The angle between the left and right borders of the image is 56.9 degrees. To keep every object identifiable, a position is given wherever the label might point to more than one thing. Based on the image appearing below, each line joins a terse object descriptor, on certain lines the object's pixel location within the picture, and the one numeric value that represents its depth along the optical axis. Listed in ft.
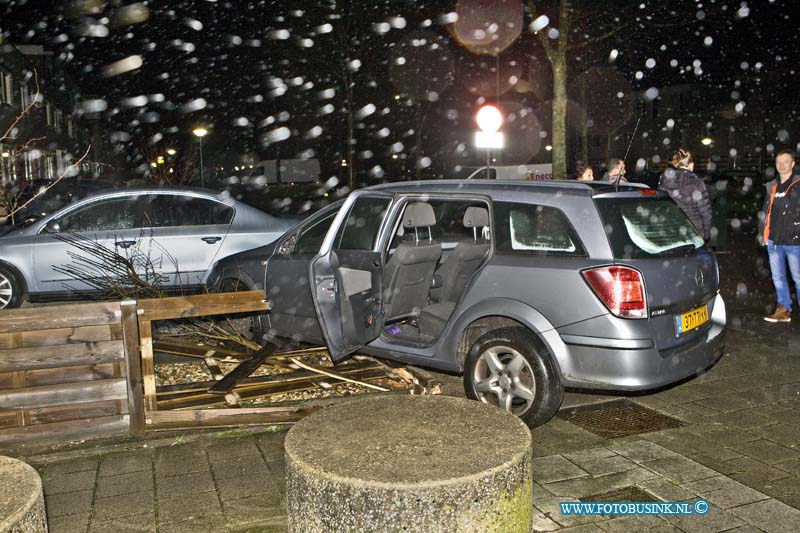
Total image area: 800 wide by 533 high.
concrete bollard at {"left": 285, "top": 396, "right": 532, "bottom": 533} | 7.80
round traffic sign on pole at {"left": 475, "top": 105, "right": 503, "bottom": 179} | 39.32
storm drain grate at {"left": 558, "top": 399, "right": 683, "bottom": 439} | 16.80
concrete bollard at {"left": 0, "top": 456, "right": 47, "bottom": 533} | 7.09
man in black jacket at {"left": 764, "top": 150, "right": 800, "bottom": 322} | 25.96
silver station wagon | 15.39
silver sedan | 30.94
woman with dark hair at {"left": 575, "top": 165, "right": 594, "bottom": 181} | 35.22
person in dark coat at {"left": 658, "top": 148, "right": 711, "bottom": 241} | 29.35
